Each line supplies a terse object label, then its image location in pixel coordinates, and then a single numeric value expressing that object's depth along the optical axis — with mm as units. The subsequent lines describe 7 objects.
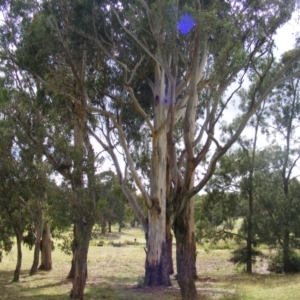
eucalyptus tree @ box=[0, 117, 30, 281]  12456
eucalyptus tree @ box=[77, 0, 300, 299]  8476
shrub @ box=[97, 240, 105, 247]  35647
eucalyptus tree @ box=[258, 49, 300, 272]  18167
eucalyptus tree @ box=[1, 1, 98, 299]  9411
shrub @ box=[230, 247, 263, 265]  19081
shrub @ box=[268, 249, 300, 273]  18158
